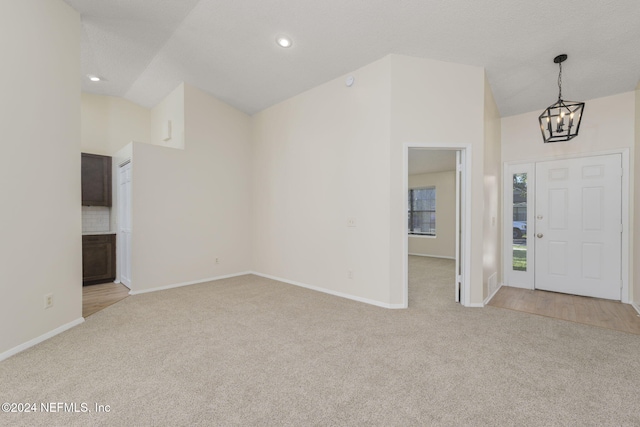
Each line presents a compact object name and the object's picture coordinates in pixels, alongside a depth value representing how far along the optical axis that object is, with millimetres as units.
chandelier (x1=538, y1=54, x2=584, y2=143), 2979
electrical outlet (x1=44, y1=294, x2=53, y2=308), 2574
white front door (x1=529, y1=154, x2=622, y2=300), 3855
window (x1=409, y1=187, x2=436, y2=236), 8422
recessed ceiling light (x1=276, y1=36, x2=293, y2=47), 3262
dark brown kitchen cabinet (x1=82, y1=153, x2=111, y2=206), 4766
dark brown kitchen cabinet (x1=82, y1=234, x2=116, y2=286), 4531
